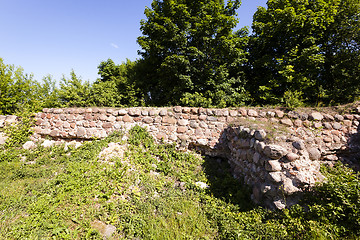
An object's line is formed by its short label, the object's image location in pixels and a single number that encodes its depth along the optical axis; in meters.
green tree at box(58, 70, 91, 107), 7.93
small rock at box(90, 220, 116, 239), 2.98
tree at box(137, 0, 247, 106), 8.37
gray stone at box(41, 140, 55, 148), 6.25
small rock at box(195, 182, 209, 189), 4.36
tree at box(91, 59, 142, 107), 8.81
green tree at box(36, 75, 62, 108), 8.03
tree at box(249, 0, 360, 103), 8.35
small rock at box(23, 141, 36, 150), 6.14
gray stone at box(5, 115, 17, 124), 6.38
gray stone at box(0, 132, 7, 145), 6.02
